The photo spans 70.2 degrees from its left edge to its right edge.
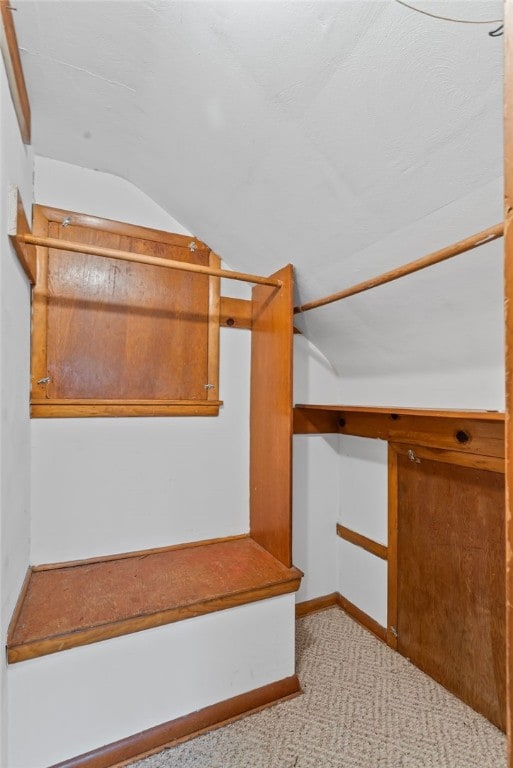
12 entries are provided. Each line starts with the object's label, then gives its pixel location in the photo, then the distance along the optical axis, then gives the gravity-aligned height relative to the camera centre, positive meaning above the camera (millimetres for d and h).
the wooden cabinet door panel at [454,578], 1460 -829
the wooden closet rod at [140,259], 1308 +529
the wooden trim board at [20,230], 1150 +537
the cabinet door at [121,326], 1657 +316
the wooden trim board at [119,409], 1624 -88
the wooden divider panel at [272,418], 1704 -136
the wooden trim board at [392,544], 1910 -807
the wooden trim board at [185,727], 1257 -1275
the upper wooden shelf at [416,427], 1431 -174
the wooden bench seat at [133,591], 1223 -805
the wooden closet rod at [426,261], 1017 +425
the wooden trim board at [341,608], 2012 -1307
